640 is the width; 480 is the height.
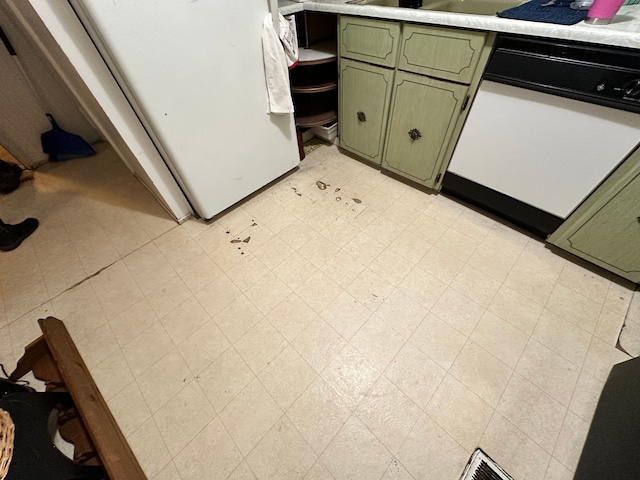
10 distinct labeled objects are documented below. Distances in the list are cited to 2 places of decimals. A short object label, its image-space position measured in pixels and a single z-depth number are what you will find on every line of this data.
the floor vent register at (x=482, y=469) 0.83
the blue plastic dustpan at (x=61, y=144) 2.04
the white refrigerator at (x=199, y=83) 0.92
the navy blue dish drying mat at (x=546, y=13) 0.91
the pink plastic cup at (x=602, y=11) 0.83
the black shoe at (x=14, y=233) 1.51
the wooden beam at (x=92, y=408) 0.75
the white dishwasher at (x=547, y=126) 0.89
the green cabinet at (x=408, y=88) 1.16
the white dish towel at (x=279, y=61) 1.25
